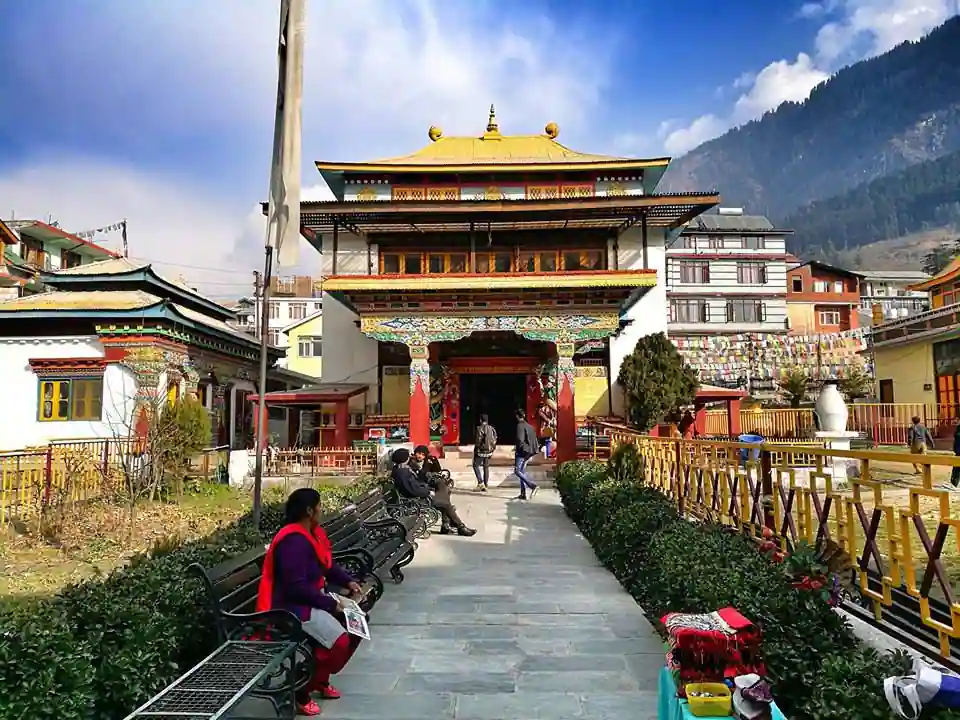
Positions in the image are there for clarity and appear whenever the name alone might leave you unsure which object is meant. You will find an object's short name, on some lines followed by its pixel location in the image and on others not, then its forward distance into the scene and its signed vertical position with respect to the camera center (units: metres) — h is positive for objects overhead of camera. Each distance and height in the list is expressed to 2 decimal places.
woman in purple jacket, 4.27 -1.03
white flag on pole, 7.13 +2.82
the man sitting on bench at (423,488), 10.20 -0.97
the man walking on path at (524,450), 14.56 -0.62
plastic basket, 2.88 -1.16
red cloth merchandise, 3.07 -1.02
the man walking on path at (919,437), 15.70 -0.59
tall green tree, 21.59 +1.12
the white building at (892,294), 73.50 +12.84
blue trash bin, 14.82 -0.46
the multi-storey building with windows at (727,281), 48.94 +9.41
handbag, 2.70 -1.06
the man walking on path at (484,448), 15.36 -0.60
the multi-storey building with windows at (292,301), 55.11 +9.44
